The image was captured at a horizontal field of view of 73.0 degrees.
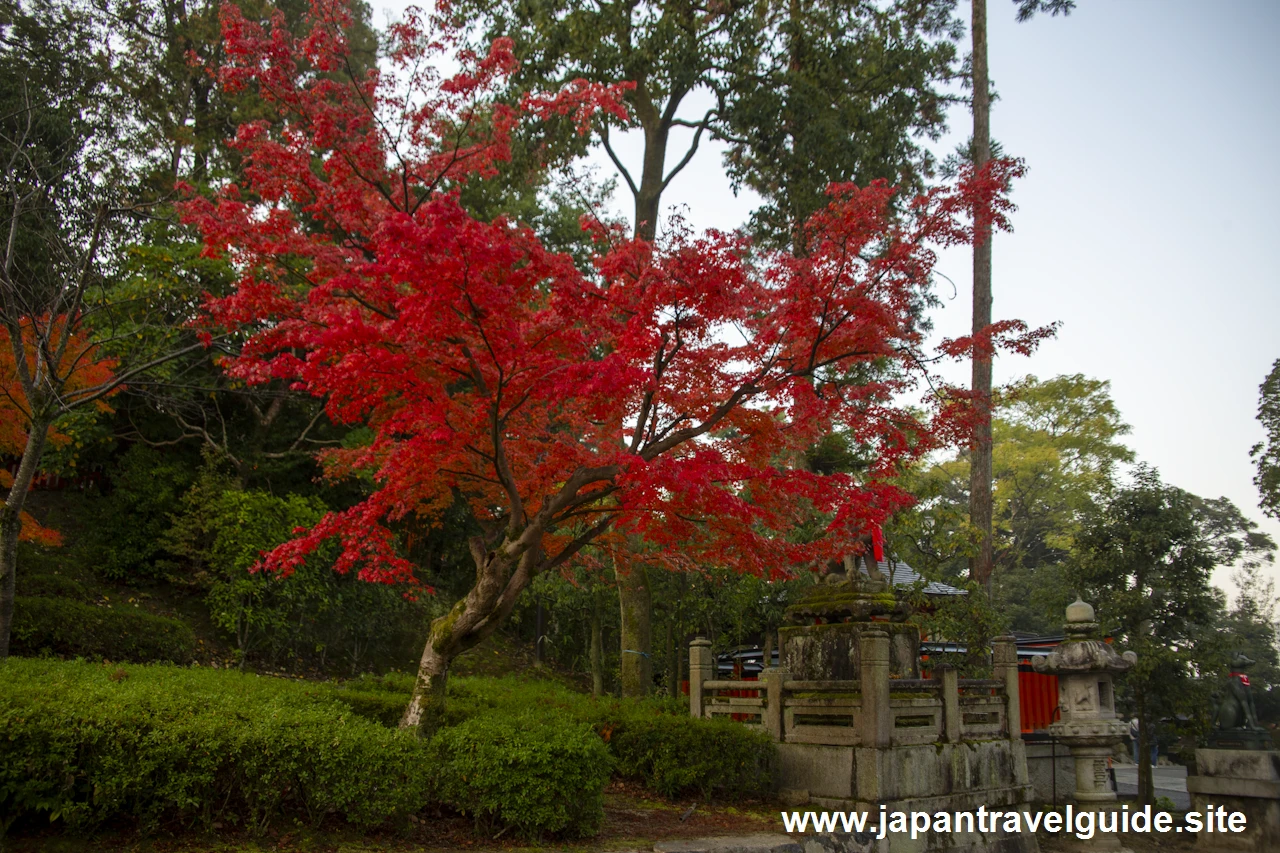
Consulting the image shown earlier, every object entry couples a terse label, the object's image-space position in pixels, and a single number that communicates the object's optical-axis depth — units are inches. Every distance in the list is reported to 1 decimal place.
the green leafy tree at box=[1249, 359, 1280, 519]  893.8
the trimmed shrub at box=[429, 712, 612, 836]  268.2
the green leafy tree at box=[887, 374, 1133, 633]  1274.6
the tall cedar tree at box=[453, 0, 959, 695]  581.3
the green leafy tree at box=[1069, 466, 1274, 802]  563.8
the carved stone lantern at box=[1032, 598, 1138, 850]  450.3
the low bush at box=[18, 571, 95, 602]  529.0
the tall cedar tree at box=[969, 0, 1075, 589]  606.9
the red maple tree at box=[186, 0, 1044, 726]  299.1
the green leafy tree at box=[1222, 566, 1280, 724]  1198.3
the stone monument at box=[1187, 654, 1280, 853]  481.1
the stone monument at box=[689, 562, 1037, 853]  364.8
